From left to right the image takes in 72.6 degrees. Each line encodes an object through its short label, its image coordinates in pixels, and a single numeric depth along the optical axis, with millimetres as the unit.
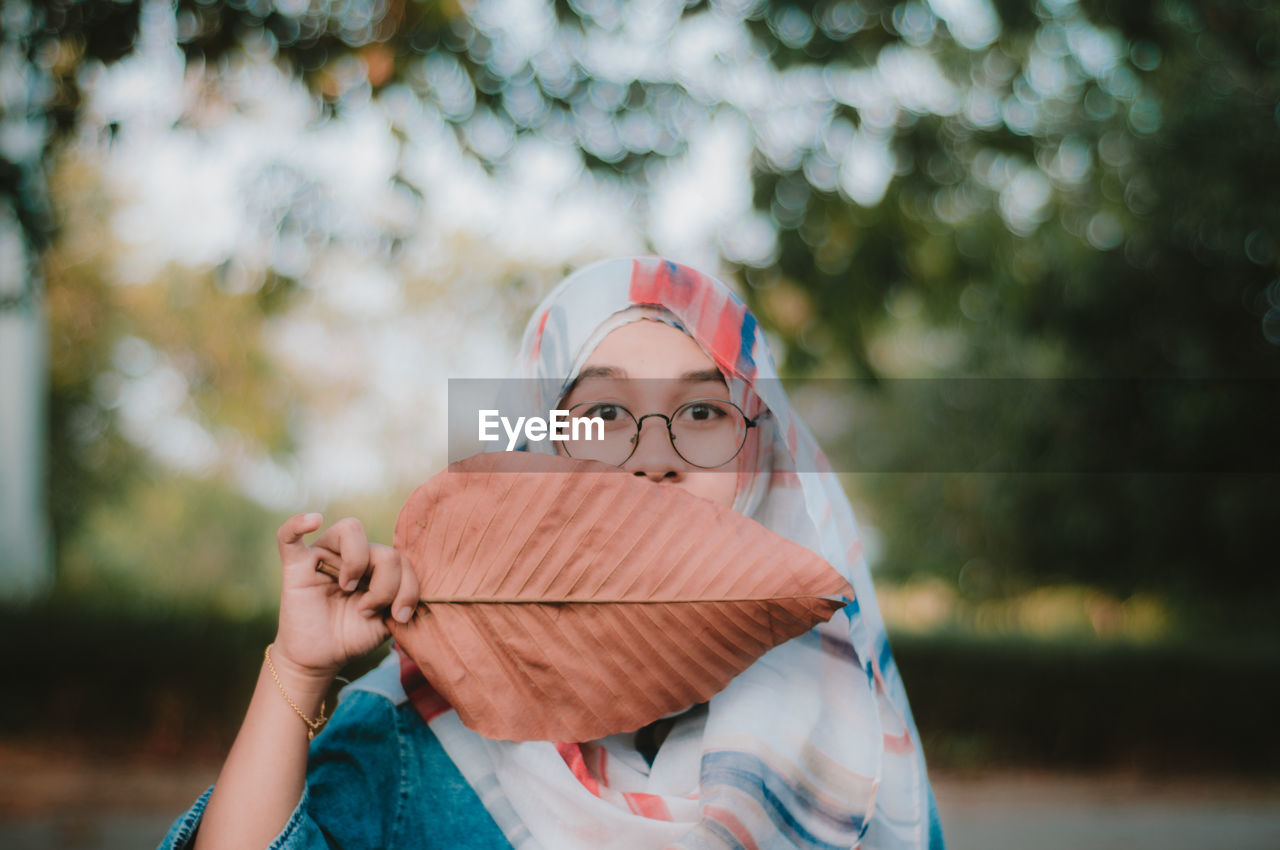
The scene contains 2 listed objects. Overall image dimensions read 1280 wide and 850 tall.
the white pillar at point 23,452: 8617
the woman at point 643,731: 925
